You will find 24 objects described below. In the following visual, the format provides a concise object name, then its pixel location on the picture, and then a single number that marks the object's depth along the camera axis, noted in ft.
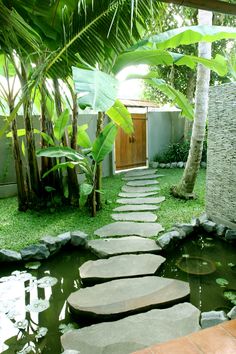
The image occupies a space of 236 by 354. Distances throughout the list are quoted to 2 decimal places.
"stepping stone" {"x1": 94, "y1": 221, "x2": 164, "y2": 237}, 12.96
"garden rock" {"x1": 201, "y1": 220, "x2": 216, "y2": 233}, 13.43
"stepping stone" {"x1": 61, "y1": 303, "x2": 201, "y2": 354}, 6.23
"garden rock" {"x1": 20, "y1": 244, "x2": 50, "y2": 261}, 10.92
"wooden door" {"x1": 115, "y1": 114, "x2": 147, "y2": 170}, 30.53
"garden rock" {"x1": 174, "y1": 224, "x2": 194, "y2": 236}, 13.16
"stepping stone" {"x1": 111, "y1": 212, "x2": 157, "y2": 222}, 14.98
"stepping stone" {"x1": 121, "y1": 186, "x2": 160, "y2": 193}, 21.12
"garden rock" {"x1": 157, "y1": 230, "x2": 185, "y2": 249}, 11.54
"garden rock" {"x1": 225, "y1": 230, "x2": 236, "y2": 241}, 12.32
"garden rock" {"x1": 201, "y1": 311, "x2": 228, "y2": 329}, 6.54
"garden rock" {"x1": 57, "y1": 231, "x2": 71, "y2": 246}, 11.99
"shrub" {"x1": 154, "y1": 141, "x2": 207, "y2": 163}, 31.99
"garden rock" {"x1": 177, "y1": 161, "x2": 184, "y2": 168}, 31.14
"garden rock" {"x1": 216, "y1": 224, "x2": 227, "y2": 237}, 12.94
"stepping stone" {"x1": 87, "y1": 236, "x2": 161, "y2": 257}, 11.09
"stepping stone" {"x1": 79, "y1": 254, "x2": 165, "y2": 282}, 9.30
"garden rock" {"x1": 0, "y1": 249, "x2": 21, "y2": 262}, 10.66
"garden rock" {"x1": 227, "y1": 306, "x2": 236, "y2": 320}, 6.58
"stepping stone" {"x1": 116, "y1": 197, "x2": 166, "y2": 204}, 18.23
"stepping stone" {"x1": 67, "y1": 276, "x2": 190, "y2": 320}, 7.49
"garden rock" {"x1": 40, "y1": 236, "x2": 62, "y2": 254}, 11.59
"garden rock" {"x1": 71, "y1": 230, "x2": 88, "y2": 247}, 12.23
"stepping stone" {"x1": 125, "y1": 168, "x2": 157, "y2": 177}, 27.99
